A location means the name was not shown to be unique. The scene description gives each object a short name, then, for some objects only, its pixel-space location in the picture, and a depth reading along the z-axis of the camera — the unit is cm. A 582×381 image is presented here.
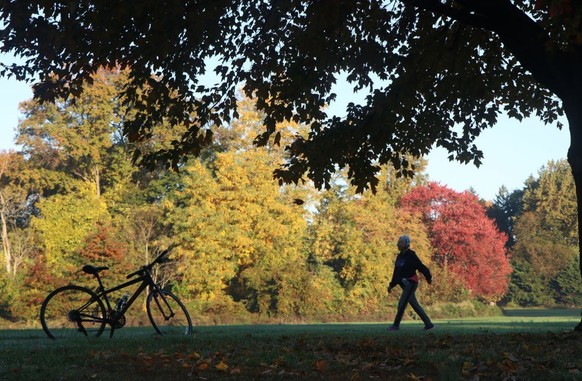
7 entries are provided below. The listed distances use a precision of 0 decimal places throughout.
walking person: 1569
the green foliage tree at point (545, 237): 7044
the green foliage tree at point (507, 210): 8994
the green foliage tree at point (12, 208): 4469
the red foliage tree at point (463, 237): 5753
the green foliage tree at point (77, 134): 4938
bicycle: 1202
